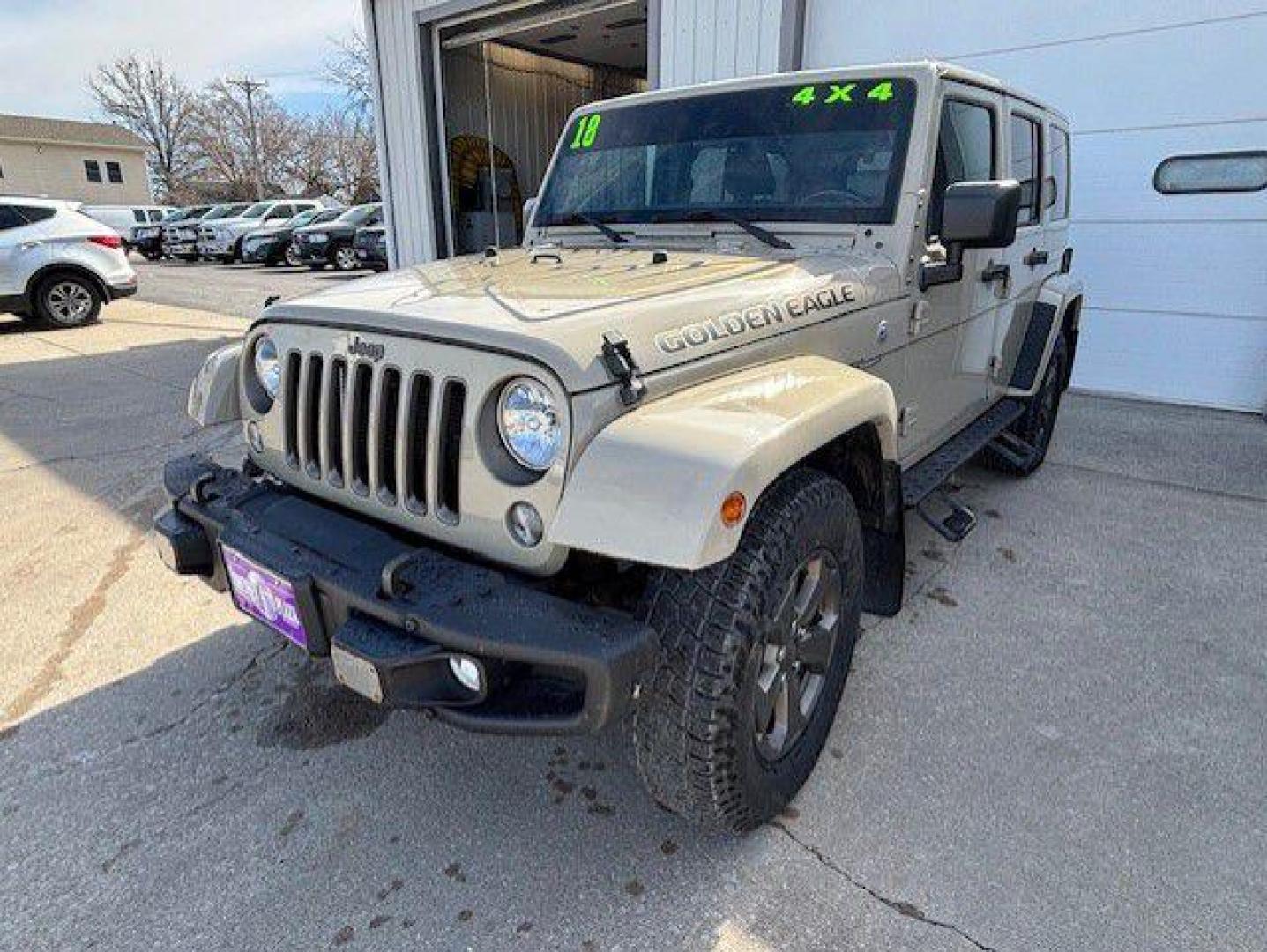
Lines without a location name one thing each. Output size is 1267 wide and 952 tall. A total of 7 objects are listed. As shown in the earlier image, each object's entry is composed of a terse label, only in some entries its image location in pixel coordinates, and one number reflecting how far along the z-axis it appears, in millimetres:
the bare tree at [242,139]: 52812
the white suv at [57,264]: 10094
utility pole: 52438
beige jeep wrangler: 1673
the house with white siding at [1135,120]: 5812
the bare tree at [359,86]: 36938
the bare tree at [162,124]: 55344
